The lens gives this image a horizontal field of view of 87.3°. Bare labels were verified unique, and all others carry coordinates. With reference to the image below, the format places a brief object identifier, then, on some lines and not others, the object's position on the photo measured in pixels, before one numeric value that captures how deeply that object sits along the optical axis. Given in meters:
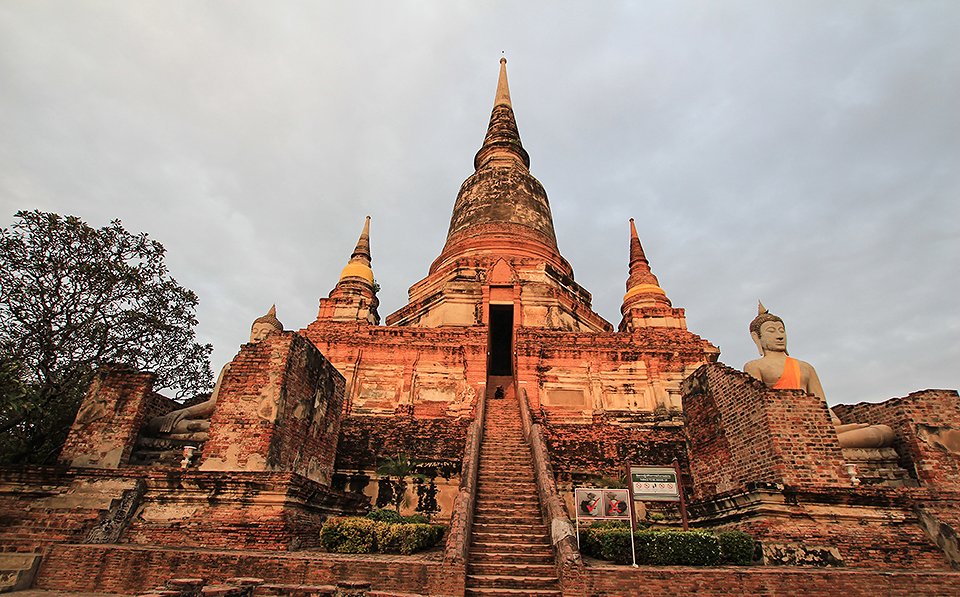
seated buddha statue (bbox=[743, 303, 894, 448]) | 9.80
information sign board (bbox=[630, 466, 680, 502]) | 7.90
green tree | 9.70
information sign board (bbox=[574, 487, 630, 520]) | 7.46
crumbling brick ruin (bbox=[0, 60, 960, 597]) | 6.56
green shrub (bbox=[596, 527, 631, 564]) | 7.62
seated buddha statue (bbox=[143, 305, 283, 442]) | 10.00
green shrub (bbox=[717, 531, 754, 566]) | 7.52
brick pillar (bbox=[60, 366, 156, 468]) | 9.21
